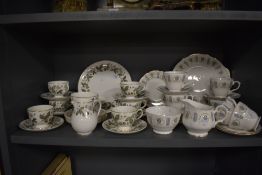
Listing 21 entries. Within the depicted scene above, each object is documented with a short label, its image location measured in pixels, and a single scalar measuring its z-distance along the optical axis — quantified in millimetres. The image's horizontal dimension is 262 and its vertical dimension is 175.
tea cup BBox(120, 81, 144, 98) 729
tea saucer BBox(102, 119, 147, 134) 651
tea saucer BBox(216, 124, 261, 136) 627
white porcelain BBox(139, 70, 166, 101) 839
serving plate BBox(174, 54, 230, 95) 845
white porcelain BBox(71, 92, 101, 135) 632
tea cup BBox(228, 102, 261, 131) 625
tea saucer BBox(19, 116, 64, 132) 665
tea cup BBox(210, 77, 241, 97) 719
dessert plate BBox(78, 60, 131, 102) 866
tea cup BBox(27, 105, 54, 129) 662
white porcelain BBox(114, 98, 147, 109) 723
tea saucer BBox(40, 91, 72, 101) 763
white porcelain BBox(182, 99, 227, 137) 613
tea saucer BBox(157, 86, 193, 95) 710
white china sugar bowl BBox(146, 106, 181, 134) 620
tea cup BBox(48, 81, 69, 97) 772
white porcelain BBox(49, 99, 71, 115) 768
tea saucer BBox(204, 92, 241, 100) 733
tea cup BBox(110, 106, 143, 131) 646
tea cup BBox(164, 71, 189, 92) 700
